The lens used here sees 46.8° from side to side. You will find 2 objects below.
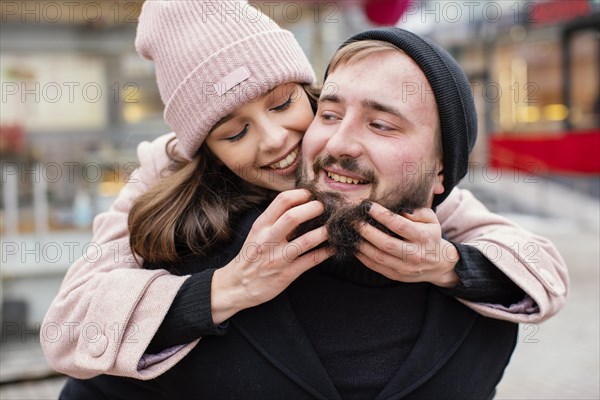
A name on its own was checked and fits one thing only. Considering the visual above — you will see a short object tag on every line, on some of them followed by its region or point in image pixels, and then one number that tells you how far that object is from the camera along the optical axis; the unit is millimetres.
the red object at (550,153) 11086
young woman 1728
